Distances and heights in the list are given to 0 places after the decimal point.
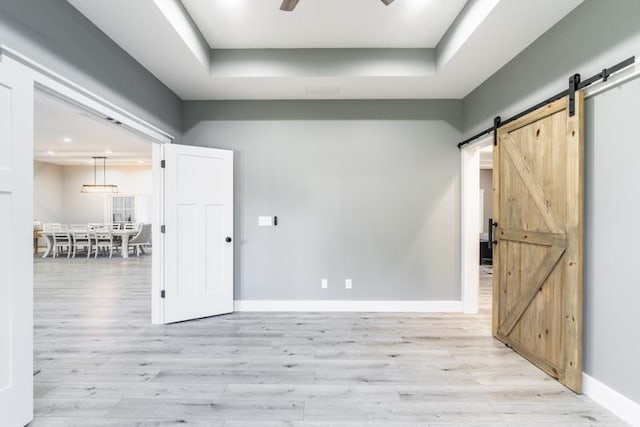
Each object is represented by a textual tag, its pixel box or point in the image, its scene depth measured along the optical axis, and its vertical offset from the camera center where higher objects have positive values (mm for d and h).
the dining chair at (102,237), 8258 -764
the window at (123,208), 10391 +64
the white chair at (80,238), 8270 -802
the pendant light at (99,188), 9064 +695
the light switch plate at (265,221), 3695 -132
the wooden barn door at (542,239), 2004 -216
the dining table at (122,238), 8211 -811
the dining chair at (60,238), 8219 -807
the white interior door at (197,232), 3271 -256
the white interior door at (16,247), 1528 -201
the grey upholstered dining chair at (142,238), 8422 -812
